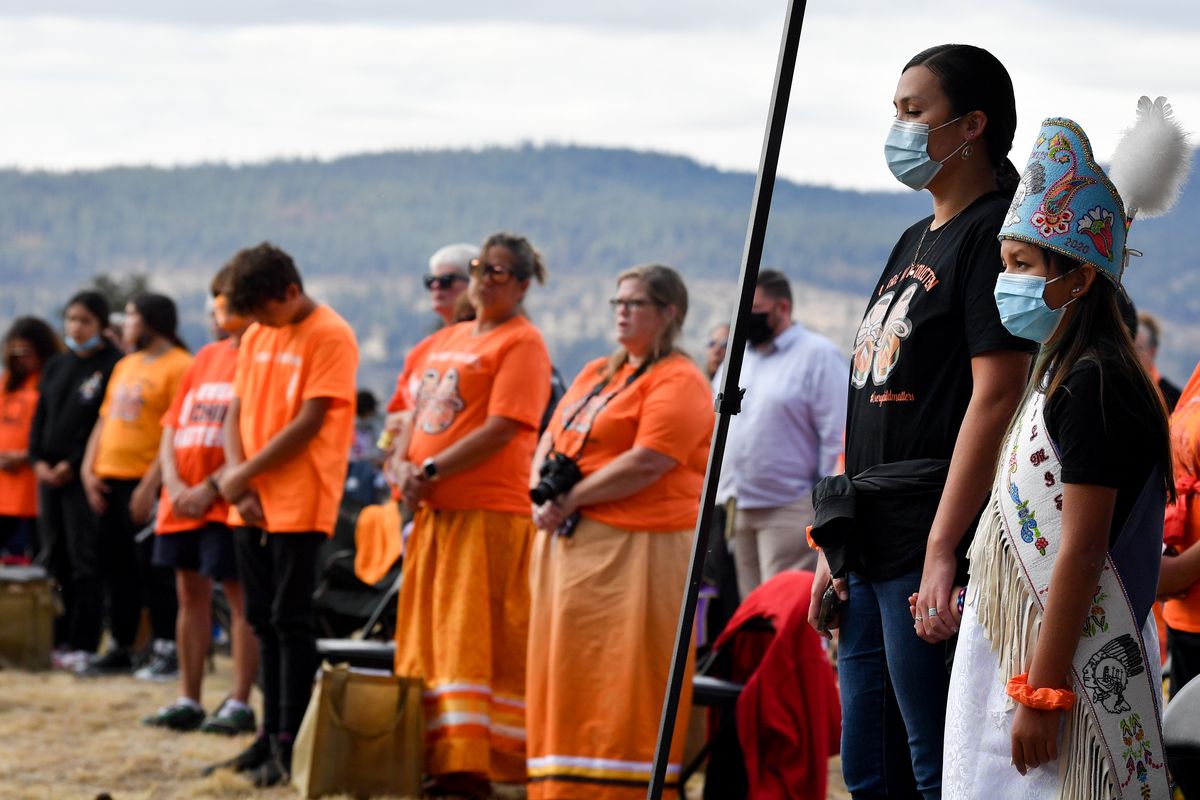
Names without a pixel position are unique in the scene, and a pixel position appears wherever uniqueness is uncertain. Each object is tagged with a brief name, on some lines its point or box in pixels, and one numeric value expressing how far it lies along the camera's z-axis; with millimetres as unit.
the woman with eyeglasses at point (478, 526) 11016
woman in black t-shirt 5520
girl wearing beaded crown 4926
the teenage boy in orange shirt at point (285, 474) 11164
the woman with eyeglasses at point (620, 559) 9961
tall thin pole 5871
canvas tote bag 10656
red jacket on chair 9586
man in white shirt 13859
